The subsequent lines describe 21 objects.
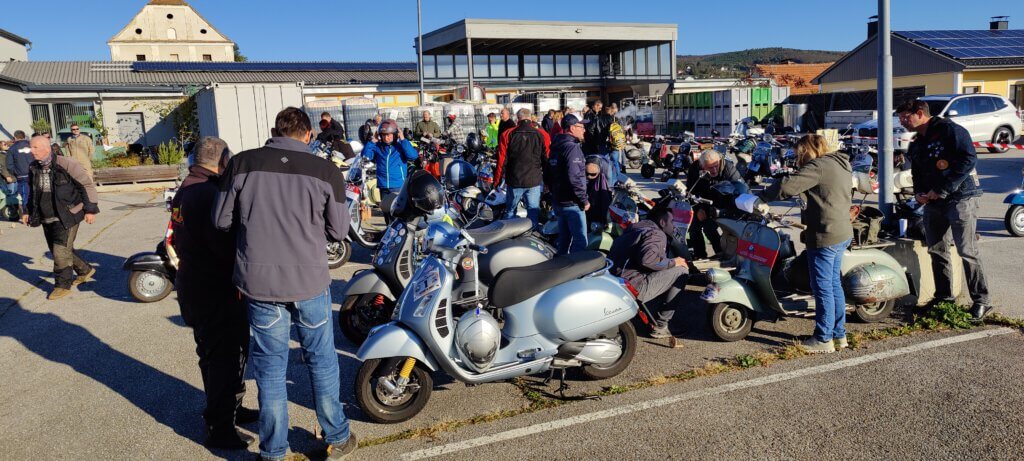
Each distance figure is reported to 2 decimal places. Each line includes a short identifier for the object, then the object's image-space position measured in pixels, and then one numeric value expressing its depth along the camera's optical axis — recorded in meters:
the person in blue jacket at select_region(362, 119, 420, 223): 9.36
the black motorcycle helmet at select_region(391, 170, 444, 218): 5.22
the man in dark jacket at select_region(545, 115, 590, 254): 7.34
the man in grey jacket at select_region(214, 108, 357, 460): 3.54
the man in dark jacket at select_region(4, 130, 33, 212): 12.27
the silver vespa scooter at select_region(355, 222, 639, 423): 4.36
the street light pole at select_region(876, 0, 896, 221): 6.56
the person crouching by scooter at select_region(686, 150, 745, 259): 7.38
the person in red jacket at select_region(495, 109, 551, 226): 8.47
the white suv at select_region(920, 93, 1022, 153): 19.47
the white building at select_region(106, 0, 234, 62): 64.50
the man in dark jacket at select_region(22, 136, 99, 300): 7.66
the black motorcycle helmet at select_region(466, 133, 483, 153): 13.53
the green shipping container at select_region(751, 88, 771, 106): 28.58
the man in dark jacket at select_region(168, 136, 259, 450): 3.98
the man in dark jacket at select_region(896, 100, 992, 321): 5.64
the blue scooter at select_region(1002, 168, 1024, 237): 8.91
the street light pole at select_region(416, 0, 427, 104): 27.89
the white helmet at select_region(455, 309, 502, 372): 4.42
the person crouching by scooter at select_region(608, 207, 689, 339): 5.53
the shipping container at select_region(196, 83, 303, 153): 19.59
